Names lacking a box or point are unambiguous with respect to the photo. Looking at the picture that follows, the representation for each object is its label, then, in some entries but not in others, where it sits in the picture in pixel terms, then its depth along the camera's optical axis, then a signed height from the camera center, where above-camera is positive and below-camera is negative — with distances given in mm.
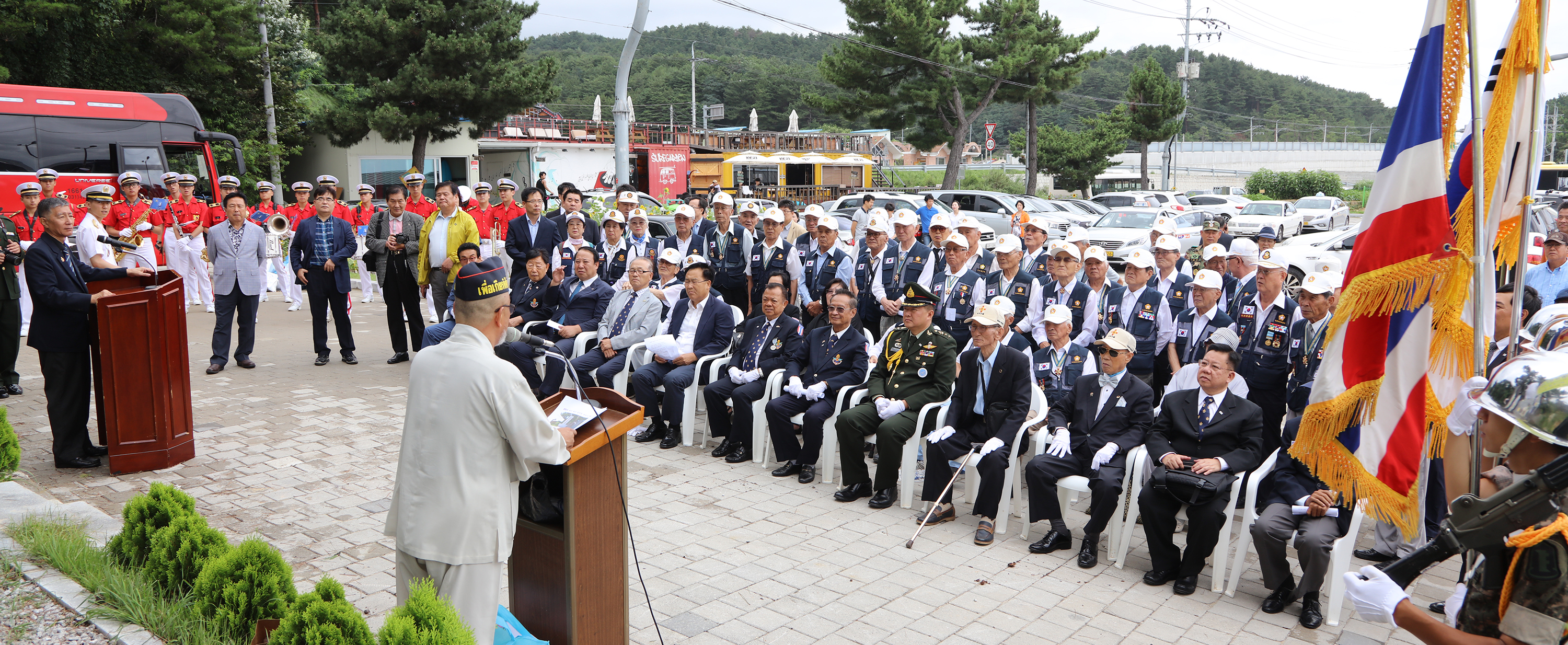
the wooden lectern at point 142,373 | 6227 -1030
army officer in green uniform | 6457 -1295
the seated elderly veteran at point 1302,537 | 4781 -1661
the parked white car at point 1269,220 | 27484 -459
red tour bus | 15336 +1312
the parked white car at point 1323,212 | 30547 -287
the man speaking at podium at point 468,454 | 3176 -798
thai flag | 3465 -438
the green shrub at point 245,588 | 3584 -1390
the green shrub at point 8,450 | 5637 -1358
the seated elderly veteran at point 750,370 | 7508 -1266
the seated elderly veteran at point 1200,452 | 5137 -1375
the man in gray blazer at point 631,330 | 8469 -1044
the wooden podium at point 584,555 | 3420 -1255
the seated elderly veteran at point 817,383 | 7020 -1287
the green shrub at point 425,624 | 2906 -1245
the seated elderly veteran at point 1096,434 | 5695 -1366
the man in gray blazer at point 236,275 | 9820 -610
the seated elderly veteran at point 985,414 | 5953 -1336
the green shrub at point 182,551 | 3969 -1376
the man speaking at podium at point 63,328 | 6242 -729
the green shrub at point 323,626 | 3025 -1300
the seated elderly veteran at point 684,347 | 7875 -1145
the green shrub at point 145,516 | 4246 -1320
